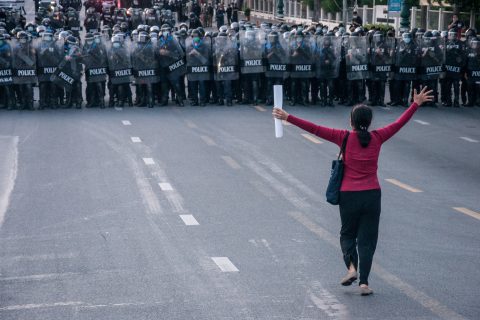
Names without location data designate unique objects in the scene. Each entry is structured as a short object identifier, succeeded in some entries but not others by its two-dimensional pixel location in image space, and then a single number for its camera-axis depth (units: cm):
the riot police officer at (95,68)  2725
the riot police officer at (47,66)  2709
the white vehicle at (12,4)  5947
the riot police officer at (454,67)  2773
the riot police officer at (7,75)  2681
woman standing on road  958
